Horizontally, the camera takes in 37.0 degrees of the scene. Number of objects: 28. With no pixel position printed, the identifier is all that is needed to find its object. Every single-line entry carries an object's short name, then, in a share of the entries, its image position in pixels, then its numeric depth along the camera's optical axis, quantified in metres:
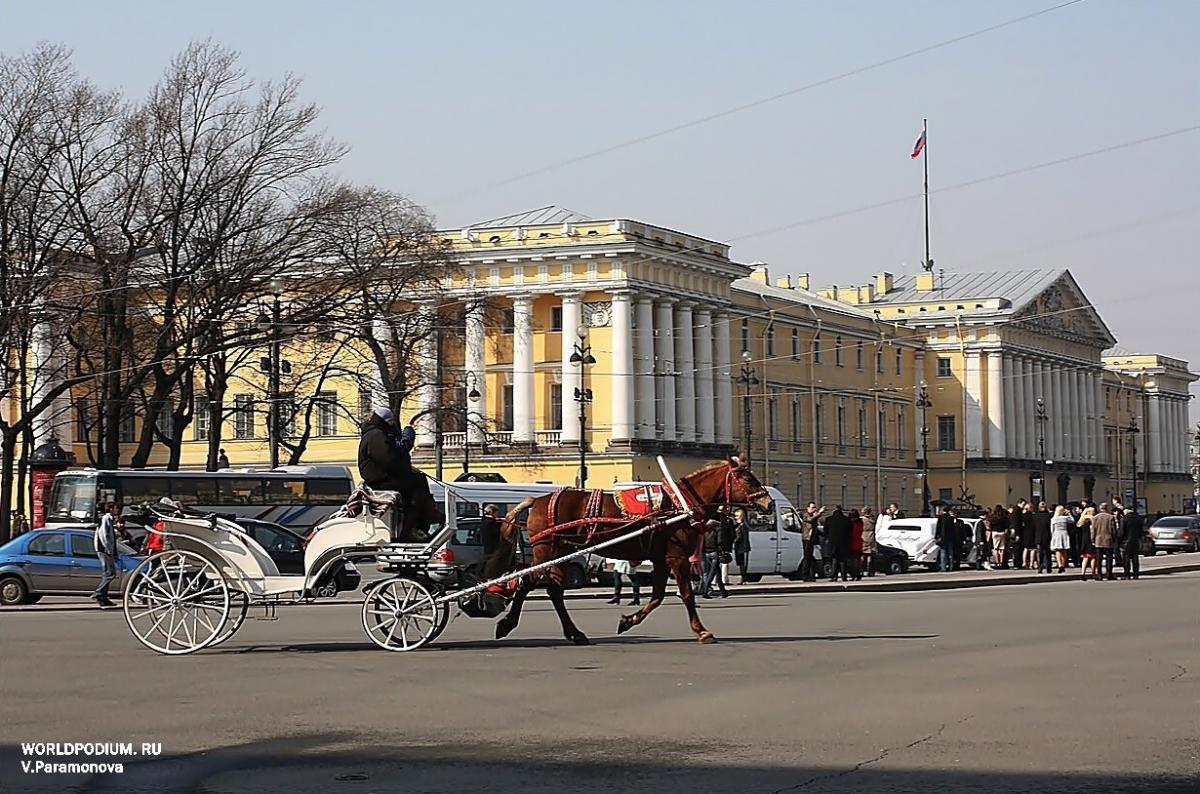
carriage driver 18.11
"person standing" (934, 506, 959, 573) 50.56
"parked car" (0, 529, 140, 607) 33.75
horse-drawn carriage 18.48
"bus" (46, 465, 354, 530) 51.41
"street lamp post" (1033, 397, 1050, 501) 120.12
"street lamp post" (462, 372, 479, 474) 75.25
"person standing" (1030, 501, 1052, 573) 48.88
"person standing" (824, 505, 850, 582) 42.56
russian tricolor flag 103.25
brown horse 20.48
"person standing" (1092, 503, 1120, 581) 43.69
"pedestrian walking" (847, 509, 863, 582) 43.34
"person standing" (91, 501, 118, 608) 31.56
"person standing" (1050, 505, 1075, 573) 47.50
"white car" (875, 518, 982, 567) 55.56
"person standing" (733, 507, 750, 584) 40.04
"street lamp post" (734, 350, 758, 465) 95.32
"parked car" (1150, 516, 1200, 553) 79.94
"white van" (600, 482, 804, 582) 46.19
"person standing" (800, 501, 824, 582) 43.91
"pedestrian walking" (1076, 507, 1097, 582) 45.25
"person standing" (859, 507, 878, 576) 46.66
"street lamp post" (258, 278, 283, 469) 51.25
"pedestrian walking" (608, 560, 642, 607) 31.97
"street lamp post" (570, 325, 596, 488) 63.33
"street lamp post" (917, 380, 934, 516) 96.56
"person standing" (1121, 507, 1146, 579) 46.84
